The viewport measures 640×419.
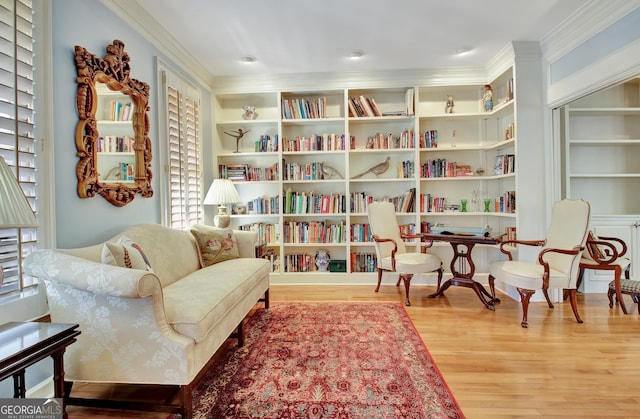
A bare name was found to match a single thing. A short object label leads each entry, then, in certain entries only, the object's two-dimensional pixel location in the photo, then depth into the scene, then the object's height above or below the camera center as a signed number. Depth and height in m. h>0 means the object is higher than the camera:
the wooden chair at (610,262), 3.07 -0.55
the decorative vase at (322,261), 4.33 -0.69
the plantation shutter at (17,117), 1.54 +0.48
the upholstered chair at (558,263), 2.80 -0.52
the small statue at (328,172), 4.40 +0.53
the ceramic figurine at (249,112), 4.32 +1.33
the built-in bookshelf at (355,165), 4.19 +0.60
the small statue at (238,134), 4.40 +1.07
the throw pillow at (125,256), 1.74 -0.25
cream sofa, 1.49 -0.56
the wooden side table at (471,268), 3.24 -0.66
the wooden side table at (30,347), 1.05 -0.48
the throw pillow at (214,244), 2.99 -0.32
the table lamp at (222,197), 3.59 +0.15
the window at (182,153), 3.16 +0.62
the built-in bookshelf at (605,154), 3.74 +0.63
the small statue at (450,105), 4.19 +1.36
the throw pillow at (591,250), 3.28 -0.44
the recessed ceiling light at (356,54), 3.53 +1.75
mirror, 2.06 +0.61
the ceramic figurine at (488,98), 4.02 +1.40
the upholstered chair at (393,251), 3.44 -0.49
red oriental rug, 1.70 -1.05
